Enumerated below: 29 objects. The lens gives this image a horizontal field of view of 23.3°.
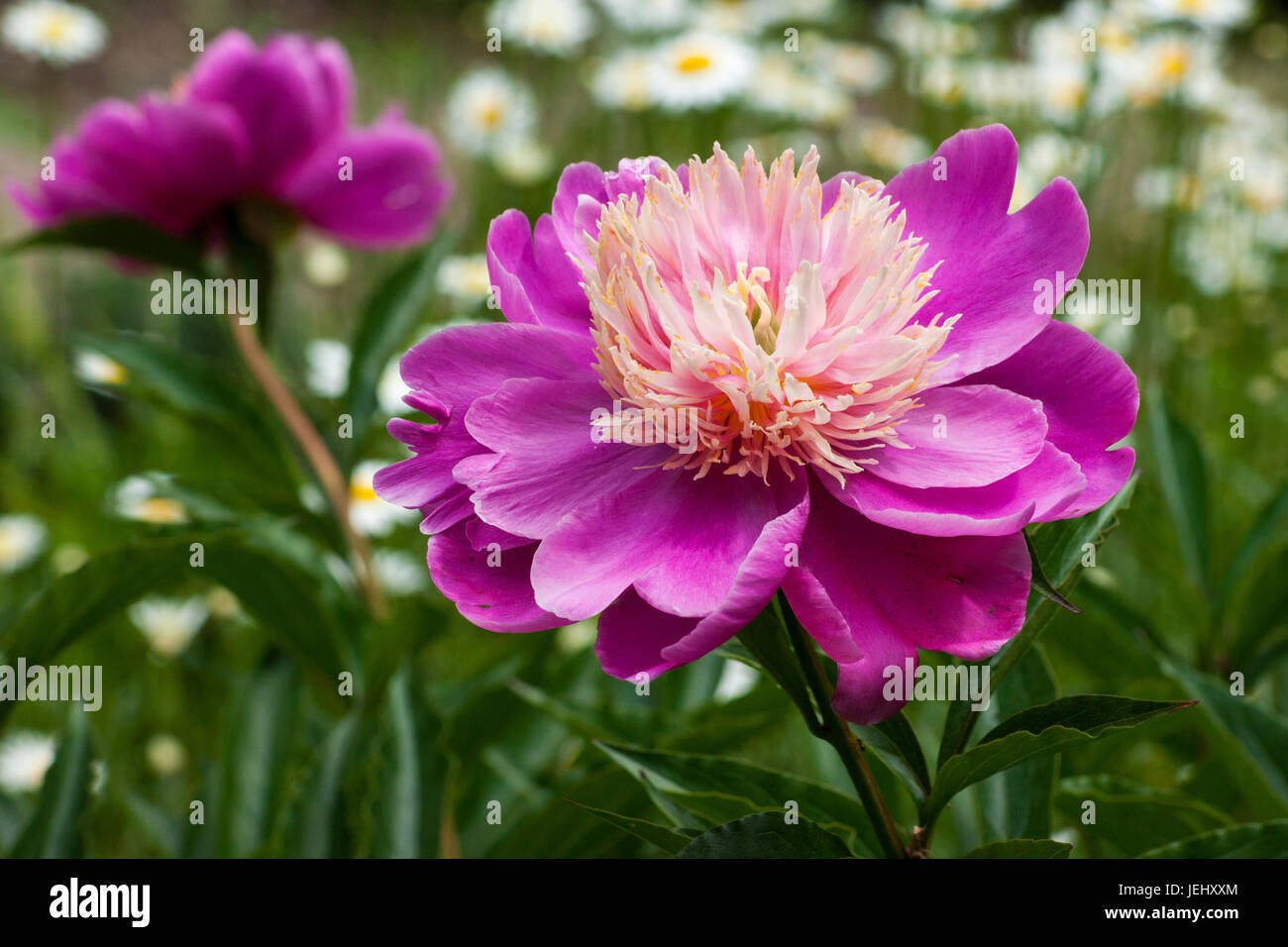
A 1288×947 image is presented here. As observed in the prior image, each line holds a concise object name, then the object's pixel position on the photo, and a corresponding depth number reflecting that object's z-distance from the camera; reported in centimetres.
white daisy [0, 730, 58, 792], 94
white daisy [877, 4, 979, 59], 116
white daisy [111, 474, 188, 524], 82
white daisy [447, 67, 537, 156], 126
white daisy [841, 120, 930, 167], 123
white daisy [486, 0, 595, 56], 125
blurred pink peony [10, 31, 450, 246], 83
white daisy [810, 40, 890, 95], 146
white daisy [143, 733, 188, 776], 96
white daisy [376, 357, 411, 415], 91
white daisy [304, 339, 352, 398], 99
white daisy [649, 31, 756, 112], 113
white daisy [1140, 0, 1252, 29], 105
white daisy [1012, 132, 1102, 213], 96
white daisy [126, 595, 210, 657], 101
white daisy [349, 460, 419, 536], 94
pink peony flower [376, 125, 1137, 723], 53
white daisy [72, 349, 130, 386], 99
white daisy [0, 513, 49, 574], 104
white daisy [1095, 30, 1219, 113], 110
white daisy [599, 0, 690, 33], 131
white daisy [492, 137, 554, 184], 121
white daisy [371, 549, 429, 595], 99
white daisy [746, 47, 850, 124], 128
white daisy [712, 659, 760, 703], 86
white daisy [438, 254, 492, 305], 106
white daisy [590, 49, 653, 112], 116
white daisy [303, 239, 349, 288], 122
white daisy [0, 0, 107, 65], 116
